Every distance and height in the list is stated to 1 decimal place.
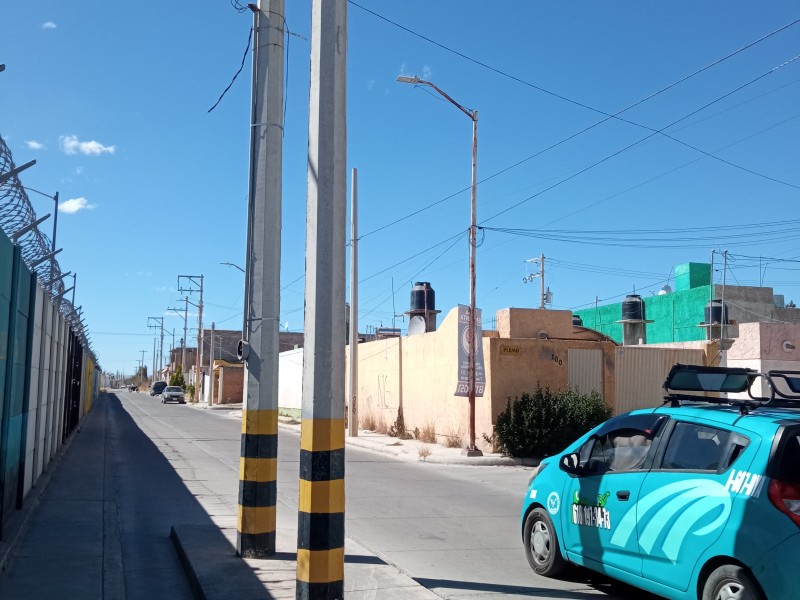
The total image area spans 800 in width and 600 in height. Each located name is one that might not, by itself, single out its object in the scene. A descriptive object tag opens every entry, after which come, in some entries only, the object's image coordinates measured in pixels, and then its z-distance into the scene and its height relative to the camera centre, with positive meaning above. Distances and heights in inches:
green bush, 782.5 -39.8
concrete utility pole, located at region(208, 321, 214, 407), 2466.8 -13.8
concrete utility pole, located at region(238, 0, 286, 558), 303.7 +33.6
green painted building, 1742.1 +168.9
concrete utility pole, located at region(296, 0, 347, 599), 209.6 +16.0
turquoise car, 201.0 -33.5
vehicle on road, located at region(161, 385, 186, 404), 2874.0 -44.7
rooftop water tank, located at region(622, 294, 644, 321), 1435.8 +135.1
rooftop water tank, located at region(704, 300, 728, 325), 1371.8 +122.8
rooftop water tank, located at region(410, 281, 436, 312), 1257.4 +132.7
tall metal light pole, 810.2 +115.1
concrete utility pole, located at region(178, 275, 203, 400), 2918.3 +128.6
